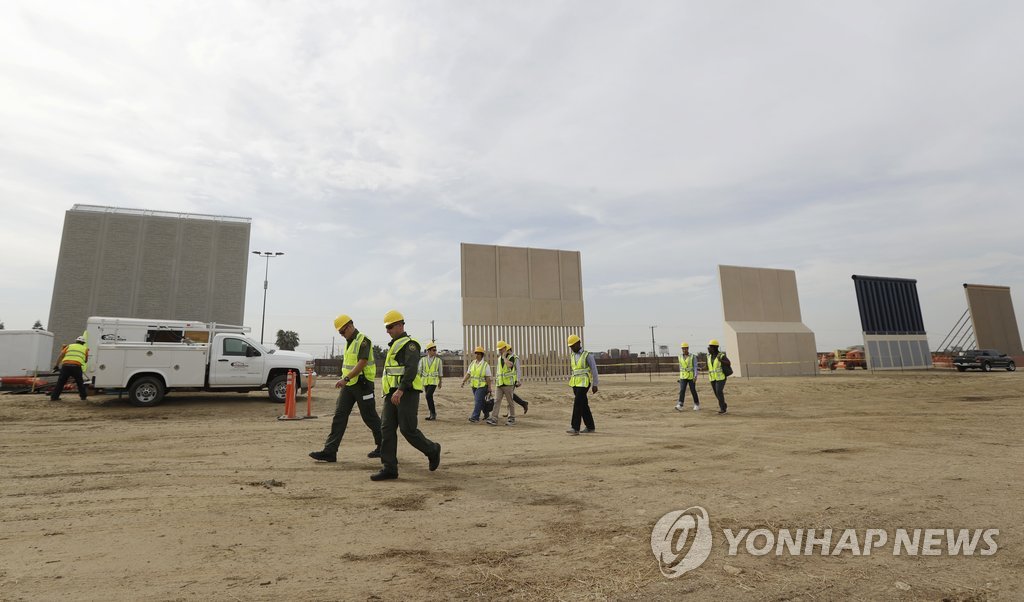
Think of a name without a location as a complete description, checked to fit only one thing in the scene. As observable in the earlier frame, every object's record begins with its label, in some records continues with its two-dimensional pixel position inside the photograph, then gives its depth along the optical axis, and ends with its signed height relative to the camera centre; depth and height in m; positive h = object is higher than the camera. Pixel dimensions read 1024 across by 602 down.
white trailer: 16.75 +1.24
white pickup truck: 13.02 +0.68
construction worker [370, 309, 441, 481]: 5.65 -0.32
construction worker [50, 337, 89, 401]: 13.37 +0.66
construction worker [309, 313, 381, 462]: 6.49 -0.10
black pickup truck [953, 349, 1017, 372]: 31.09 +0.31
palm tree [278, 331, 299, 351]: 48.44 +4.45
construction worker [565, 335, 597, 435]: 9.23 -0.14
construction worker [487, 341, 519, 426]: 10.94 +0.01
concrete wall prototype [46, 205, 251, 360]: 29.80 +7.46
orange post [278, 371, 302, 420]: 11.56 -0.45
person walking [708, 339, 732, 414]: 12.37 +0.03
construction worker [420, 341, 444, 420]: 11.11 +0.10
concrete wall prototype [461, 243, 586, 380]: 24.30 +3.77
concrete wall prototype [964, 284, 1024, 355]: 36.97 +3.51
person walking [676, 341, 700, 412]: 12.94 +0.11
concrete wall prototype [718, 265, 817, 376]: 28.36 +2.75
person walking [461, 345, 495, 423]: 11.20 -0.04
